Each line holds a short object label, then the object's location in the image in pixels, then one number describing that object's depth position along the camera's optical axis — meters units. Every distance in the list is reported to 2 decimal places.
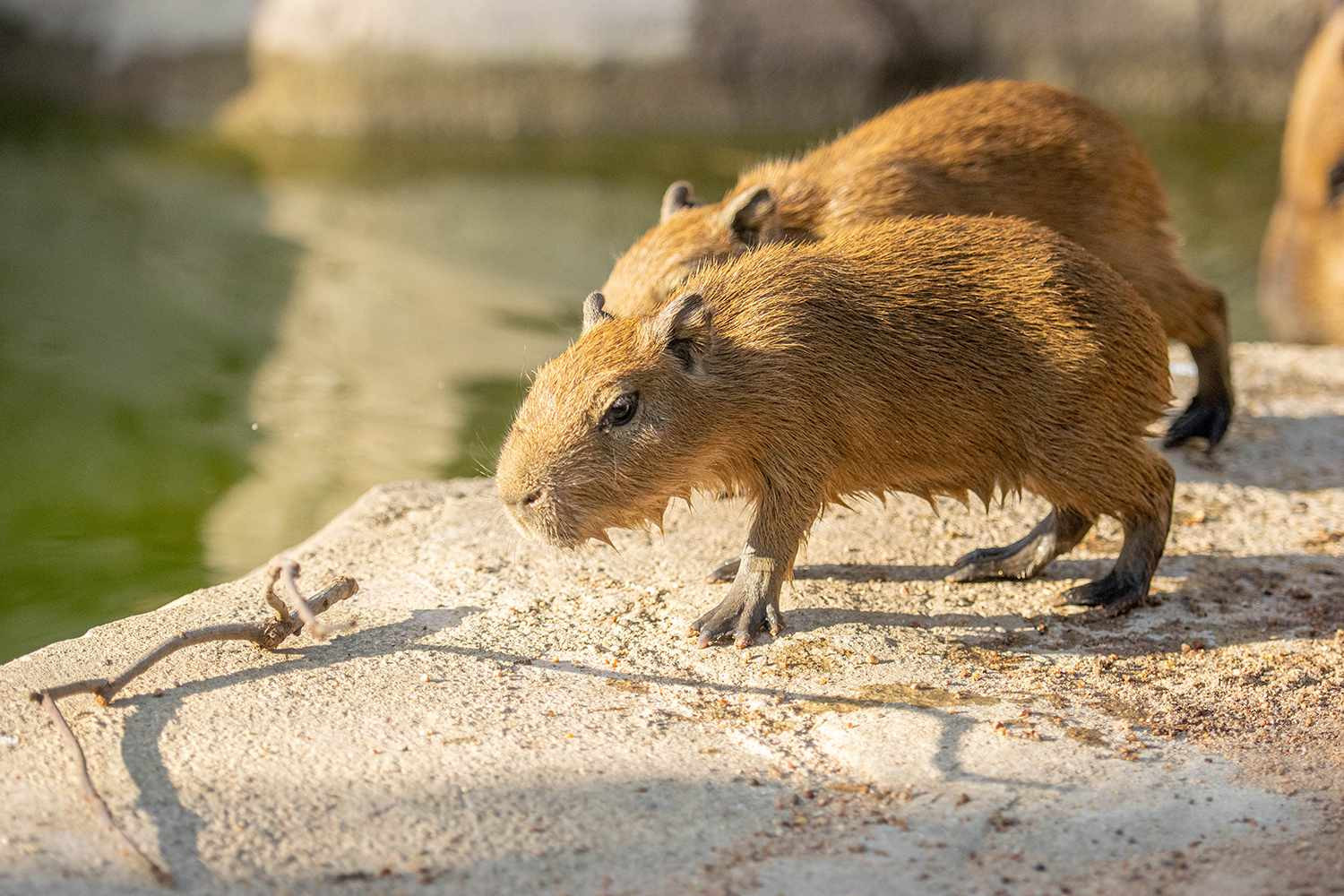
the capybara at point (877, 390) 7.38
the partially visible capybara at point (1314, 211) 15.82
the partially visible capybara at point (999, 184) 9.79
